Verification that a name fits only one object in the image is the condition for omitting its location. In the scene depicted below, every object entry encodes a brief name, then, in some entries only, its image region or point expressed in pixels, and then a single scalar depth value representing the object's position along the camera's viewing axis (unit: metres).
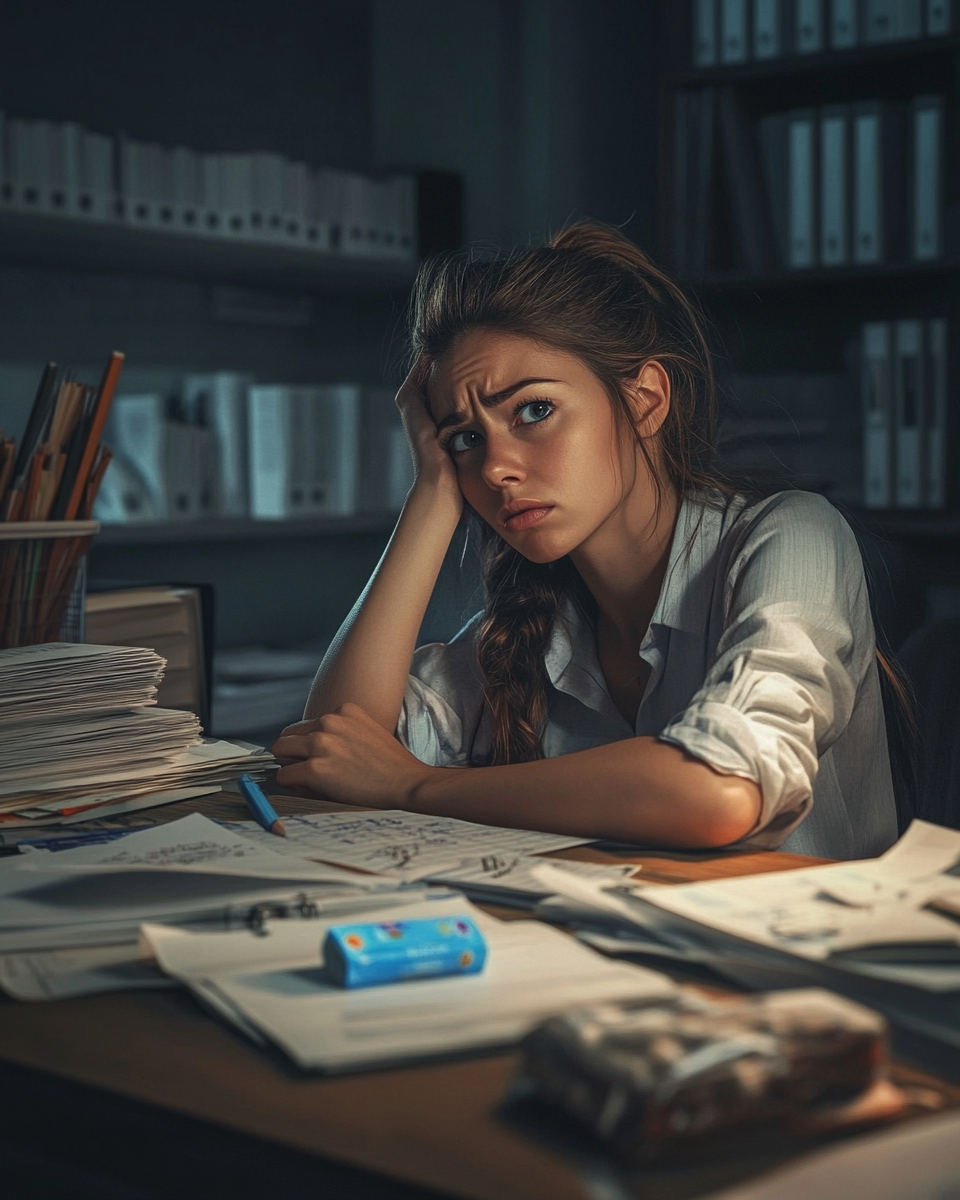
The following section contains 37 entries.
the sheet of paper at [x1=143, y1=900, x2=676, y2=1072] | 0.56
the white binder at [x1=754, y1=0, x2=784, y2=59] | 2.66
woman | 1.03
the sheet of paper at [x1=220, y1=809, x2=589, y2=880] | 0.88
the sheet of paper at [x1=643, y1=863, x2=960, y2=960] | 0.64
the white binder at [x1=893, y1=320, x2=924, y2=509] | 2.57
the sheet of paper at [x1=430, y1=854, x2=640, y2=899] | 0.81
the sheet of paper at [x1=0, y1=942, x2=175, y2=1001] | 0.65
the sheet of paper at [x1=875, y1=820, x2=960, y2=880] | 0.74
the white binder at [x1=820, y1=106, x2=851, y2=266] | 2.60
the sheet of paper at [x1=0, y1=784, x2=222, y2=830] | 1.03
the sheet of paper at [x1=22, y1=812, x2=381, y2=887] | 0.80
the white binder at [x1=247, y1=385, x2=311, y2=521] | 2.68
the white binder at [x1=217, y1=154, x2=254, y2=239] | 2.61
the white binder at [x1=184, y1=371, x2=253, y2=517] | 2.67
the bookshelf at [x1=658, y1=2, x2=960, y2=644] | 2.56
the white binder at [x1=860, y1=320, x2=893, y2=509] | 2.61
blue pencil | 0.98
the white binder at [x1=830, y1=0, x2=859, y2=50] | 2.59
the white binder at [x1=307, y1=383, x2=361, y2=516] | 2.80
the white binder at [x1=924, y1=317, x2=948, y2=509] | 2.55
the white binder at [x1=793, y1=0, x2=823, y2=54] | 2.61
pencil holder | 1.40
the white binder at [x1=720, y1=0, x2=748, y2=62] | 2.70
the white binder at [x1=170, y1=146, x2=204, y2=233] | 2.53
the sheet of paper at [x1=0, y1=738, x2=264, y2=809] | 1.08
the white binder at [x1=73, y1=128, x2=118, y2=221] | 2.39
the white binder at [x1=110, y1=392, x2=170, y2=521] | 2.53
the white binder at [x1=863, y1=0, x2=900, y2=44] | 2.54
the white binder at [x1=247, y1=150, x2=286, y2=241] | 2.65
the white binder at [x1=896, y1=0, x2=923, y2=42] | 2.52
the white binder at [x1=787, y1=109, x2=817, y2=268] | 2.63
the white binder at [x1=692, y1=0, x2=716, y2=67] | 2.72
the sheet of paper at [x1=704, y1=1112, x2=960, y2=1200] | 0.44
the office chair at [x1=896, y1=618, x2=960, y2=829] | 1.35
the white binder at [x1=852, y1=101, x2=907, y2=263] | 2.56
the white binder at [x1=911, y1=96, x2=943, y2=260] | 2.52
